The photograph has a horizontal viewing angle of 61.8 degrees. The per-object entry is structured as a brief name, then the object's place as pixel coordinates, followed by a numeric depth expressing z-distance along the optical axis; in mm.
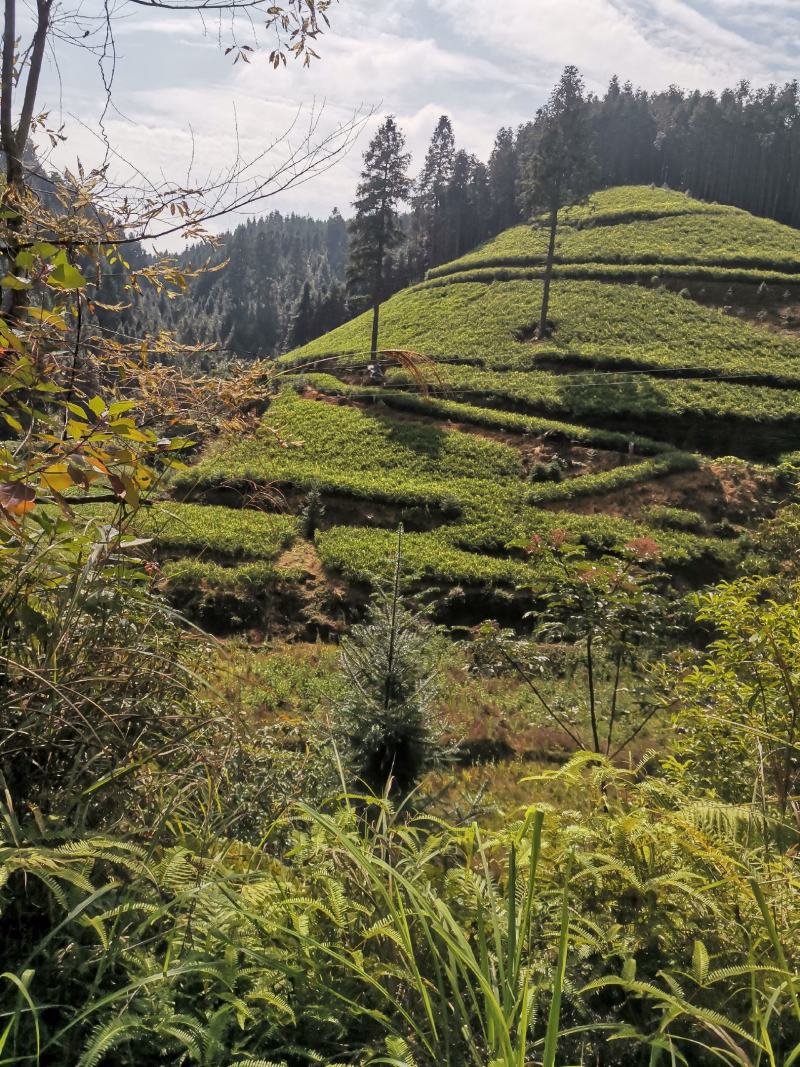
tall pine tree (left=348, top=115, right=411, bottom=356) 35344
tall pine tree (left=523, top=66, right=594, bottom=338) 40562
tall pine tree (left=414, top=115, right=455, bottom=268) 69269
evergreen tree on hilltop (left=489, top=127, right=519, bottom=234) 80938
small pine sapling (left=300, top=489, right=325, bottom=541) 21078
